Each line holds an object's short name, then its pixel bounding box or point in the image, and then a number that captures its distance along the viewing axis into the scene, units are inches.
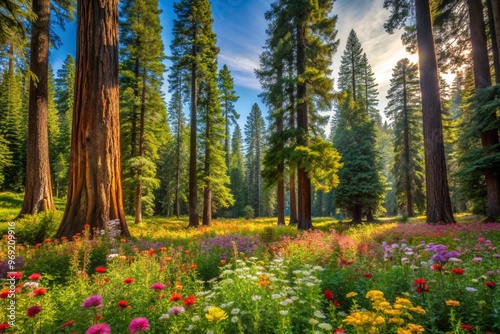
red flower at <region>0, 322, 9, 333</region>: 67.9
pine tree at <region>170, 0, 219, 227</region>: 596.4
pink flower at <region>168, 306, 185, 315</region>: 74.0
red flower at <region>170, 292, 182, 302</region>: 77.9
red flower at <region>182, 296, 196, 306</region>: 76.6
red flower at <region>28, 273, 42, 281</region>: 86.3
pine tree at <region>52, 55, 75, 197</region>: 1311.5
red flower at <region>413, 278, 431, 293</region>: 90.3
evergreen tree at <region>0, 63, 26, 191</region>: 1157.7
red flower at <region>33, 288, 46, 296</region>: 75.9
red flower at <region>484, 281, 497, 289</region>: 87.7
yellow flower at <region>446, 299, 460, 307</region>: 78.5
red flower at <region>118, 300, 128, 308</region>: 74.5
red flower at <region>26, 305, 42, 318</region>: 65.9
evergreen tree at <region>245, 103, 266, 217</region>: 1781.5
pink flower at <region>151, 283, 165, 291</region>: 82.8
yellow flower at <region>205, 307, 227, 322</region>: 70.4
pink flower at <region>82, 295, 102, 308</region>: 73.0
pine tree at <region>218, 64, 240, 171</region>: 839.0
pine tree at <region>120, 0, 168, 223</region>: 634.8
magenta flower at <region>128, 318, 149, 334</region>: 60.8
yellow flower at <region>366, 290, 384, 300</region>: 73.6
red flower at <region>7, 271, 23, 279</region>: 86.9
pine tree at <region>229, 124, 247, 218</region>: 1854.1
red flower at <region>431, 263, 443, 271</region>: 100.9
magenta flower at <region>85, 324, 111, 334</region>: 59.0
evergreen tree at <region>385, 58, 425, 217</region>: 903.1
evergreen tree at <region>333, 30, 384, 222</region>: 761.6
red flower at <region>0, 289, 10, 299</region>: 75.3
